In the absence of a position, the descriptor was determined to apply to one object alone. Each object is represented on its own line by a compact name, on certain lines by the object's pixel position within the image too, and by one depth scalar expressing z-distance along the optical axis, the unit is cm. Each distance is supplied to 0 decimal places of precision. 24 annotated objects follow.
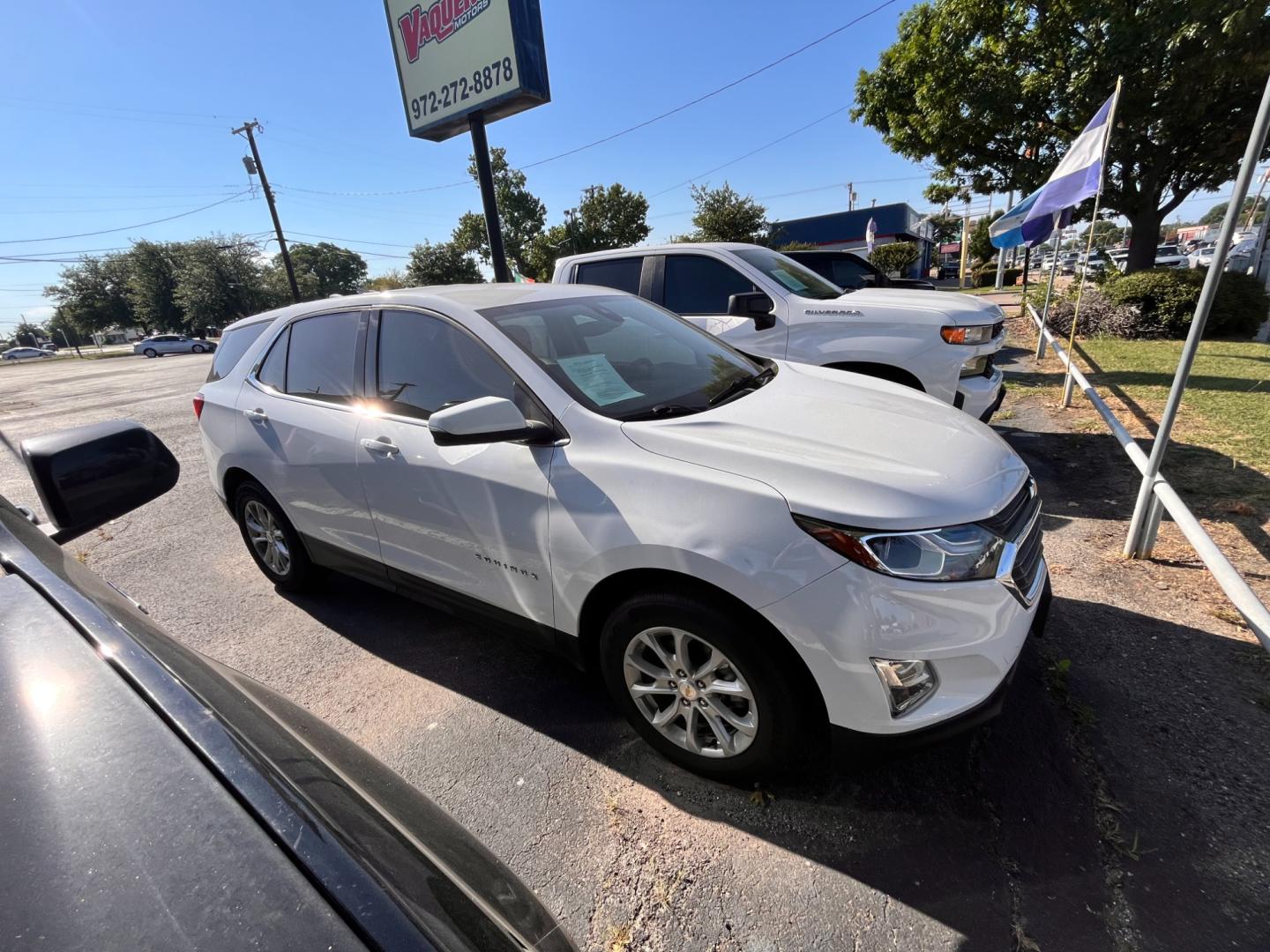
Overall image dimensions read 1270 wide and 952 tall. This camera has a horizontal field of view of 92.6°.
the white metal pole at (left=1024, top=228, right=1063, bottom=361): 866
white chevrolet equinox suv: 177
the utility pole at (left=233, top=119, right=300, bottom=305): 3155
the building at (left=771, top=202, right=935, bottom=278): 4159
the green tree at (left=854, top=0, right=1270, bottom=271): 1039
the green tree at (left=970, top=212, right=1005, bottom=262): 4225
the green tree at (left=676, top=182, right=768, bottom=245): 3083
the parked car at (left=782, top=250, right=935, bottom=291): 898
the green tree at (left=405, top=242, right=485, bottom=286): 4831
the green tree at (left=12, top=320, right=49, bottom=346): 8144
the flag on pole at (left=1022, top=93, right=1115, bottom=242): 634
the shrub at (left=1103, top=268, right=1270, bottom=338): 1021
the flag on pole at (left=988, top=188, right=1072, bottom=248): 816
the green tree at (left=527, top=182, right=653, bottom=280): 4309
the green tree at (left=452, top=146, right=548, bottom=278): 4591
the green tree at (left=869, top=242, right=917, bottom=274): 3291
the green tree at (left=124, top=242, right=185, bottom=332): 5022
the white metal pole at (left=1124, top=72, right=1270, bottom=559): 273
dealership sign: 908
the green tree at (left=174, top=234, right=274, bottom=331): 4562
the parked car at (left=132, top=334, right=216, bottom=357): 4066
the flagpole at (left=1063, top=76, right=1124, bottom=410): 636
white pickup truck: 470
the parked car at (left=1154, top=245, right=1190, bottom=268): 3083
